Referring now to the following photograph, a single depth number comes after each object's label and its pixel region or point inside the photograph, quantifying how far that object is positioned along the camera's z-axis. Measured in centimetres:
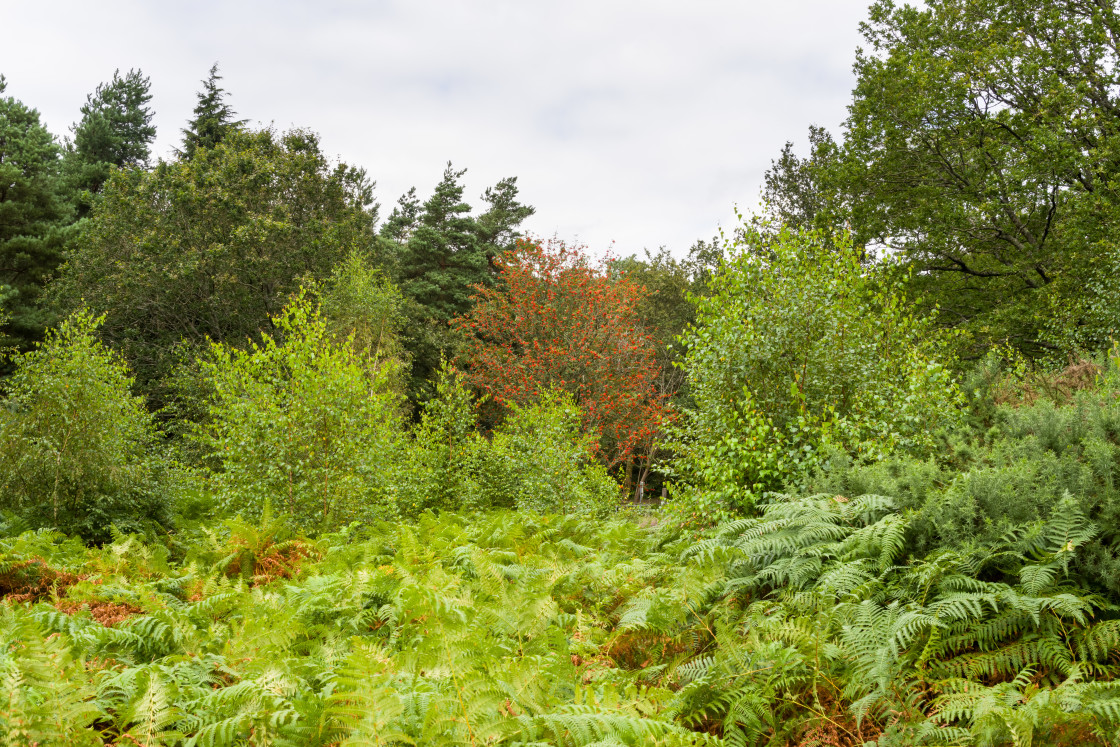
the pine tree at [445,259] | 2122
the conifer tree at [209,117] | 2392
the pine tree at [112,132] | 2552
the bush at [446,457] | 1132
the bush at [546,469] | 1041
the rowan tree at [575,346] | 1752
